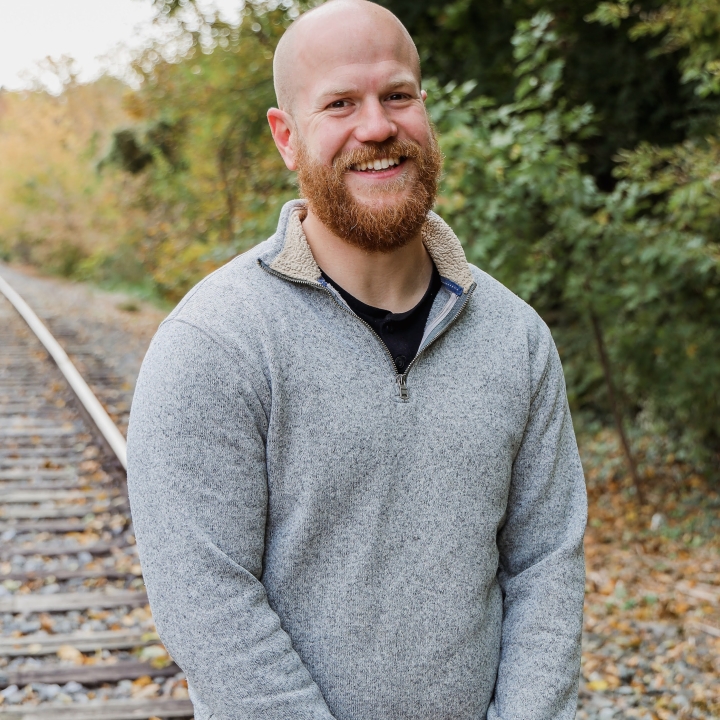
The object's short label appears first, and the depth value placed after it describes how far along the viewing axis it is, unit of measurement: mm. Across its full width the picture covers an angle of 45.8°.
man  1497
